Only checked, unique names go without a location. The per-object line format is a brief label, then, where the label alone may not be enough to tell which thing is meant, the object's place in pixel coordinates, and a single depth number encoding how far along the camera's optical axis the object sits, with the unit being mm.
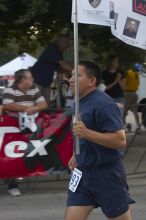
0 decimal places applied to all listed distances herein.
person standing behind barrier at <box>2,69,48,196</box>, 15839
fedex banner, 15680
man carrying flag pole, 8836
